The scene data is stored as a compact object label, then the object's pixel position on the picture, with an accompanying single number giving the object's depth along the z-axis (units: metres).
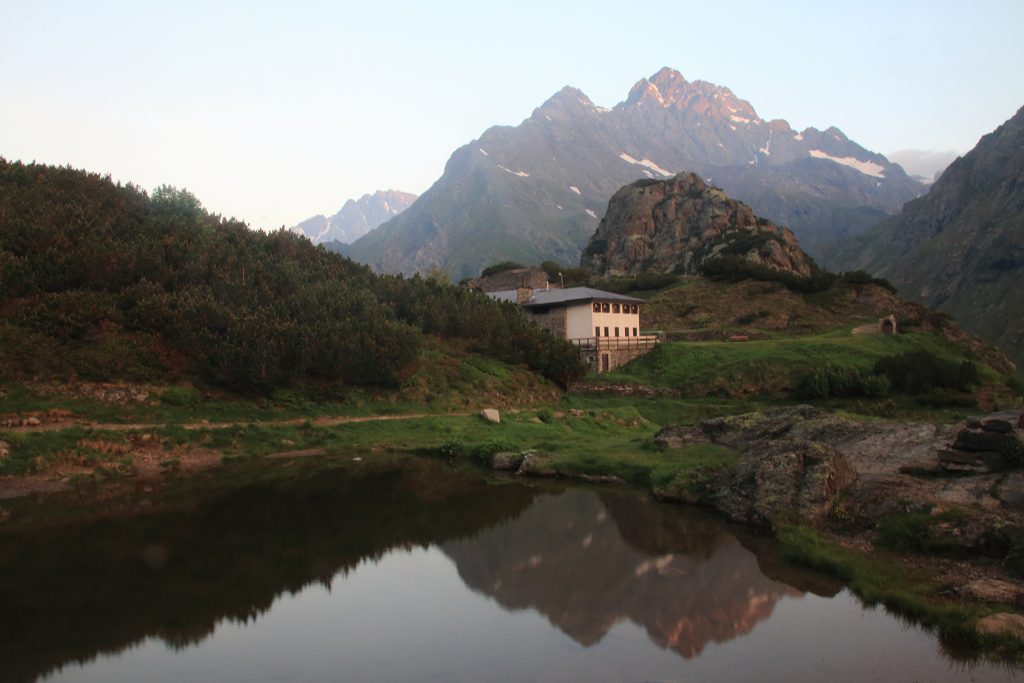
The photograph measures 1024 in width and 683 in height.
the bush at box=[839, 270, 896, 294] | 88.50
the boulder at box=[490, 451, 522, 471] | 28.26
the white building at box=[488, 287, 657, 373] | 63.34
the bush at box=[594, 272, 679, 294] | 103.50
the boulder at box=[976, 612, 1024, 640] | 10.81
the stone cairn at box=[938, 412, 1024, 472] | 17.31
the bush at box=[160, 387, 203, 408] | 33.00
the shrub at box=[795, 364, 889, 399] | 48.78
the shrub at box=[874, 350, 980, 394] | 49.78
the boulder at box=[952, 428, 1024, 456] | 17.33
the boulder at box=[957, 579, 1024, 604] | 12.07
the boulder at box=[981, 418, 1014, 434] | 17.88
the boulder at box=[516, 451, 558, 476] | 27.03
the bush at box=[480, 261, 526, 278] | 120.65
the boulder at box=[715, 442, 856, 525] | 18.31
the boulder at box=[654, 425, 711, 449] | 28.22
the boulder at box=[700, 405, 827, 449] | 26.27
